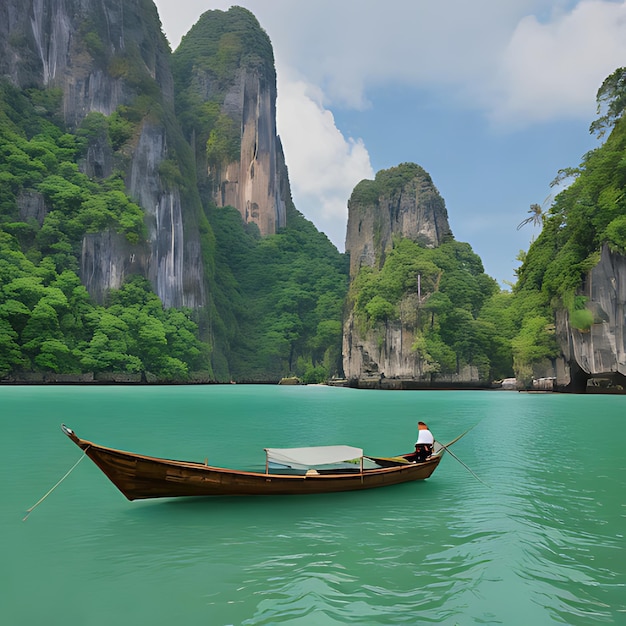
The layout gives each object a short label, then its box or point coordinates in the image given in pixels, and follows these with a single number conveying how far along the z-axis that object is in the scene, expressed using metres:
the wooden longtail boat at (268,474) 9.27
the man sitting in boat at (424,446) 12.34
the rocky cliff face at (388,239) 67.38
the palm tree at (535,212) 69.88
